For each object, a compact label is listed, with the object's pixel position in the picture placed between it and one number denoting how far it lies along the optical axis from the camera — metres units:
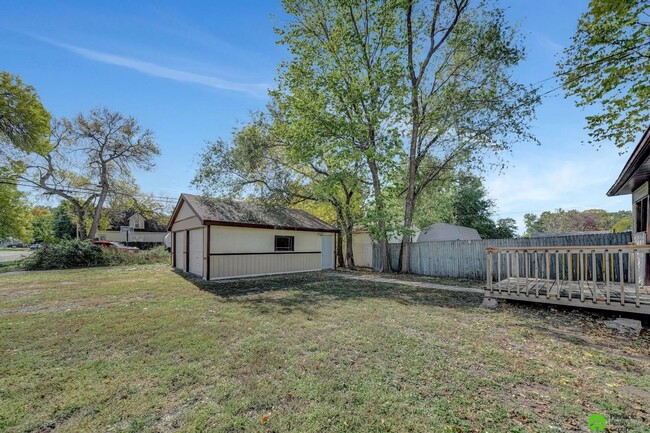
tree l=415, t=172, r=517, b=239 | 24.77
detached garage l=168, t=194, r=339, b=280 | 11.94
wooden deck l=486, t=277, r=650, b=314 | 5.34
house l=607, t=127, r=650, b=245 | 4.95
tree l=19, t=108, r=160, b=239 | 22.61
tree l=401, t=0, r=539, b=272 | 12.56
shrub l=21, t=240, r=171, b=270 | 15.51
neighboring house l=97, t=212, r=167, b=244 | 34.00
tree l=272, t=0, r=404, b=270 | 13.27
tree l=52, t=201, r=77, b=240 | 35.94
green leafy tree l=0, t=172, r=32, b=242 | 18.39
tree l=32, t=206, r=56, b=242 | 21.17
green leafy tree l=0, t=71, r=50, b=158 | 14.90
